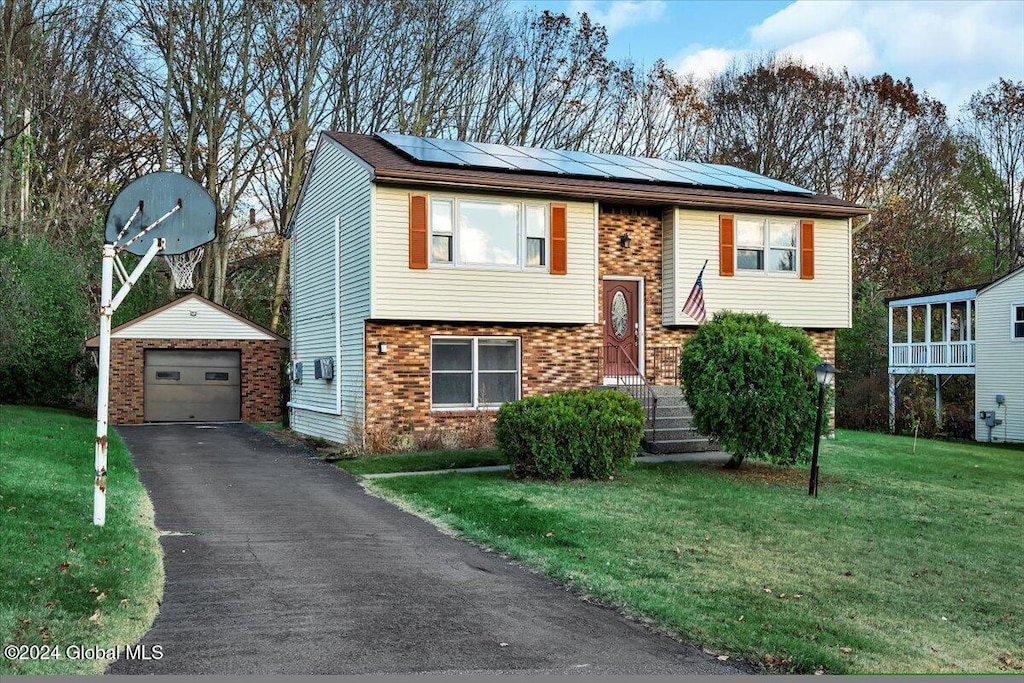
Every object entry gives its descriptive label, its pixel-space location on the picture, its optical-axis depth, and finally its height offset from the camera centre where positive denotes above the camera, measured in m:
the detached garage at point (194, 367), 26.44 -0.42
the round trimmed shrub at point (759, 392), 14.66 -0.61
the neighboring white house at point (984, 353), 29.55 -0.04
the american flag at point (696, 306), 19.33 +0.92
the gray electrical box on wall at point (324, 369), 20.02 -0.36
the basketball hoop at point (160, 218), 10.20 +1.45
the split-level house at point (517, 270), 17.98 +1.65
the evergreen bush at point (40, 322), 21.69 +0.75
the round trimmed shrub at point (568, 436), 13.70 -1.21
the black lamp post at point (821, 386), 13.47 -0.49
